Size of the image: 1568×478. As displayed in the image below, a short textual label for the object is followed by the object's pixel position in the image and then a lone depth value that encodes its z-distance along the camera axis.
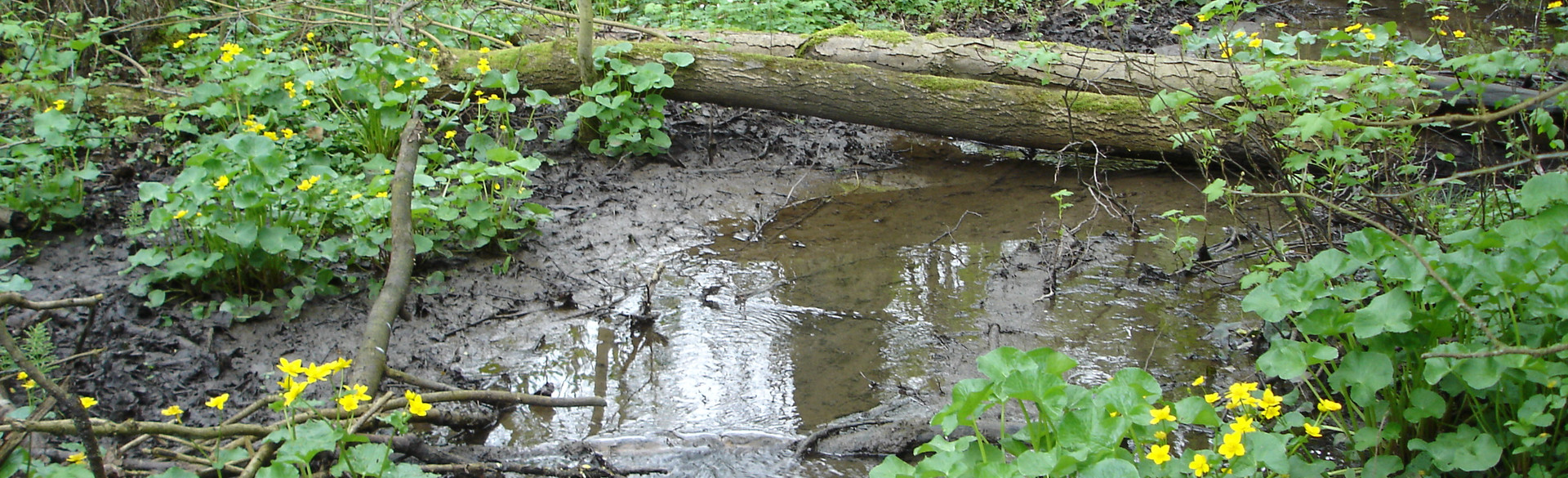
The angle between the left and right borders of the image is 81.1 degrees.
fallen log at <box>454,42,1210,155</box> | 5.24
